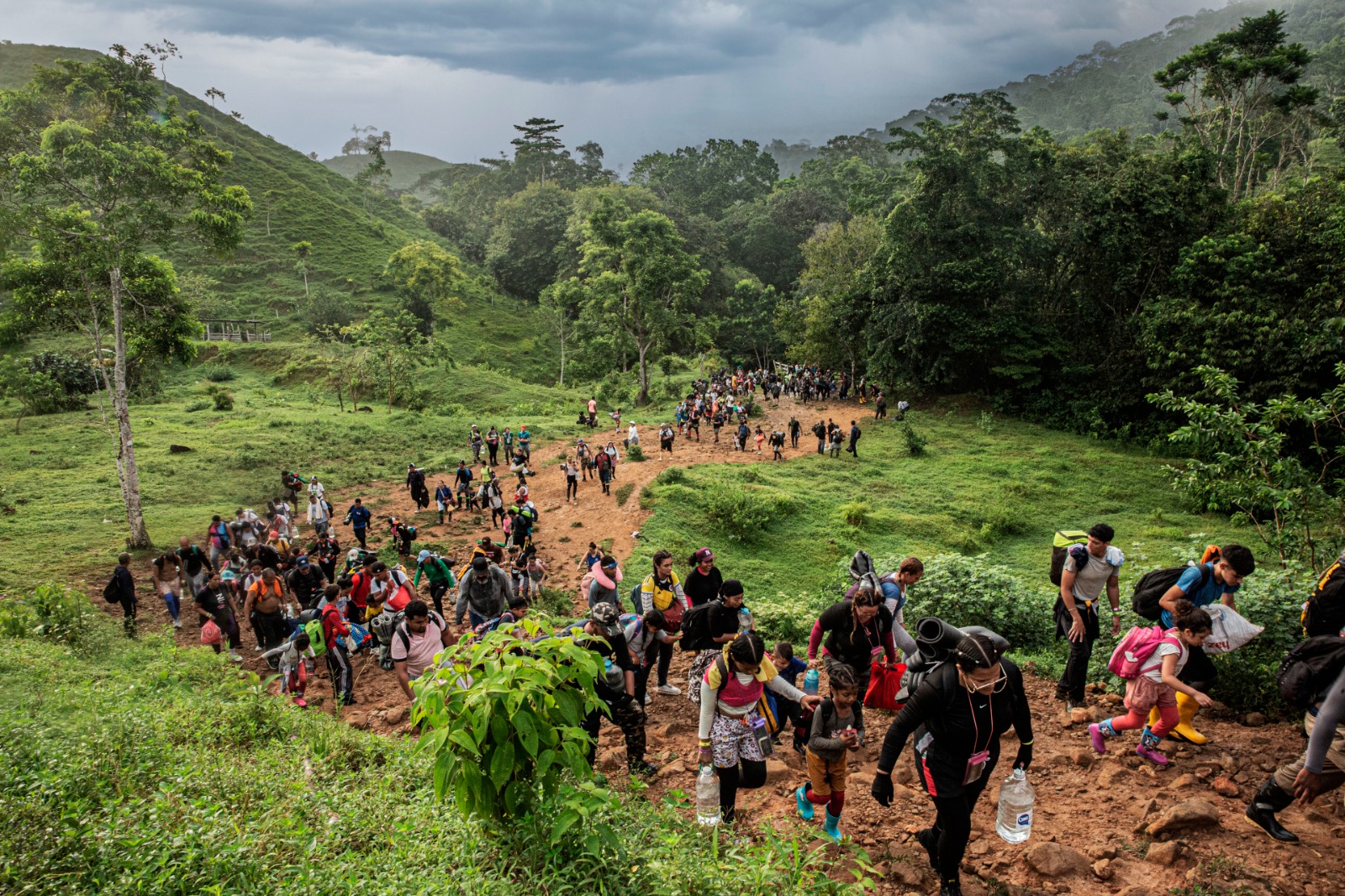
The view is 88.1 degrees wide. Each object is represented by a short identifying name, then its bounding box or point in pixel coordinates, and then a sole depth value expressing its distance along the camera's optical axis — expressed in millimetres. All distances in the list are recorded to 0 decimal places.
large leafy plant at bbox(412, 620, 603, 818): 3389
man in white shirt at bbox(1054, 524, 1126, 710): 5211
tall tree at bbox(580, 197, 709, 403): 30031
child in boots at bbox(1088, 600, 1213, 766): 4352
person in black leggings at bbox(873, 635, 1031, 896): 3438
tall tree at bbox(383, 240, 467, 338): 45531
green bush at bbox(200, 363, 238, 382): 33344
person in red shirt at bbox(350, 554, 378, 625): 8172
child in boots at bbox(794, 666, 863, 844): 4008
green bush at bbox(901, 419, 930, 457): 20500
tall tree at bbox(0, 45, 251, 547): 11844
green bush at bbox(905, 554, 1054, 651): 7398
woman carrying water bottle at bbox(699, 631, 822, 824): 4016
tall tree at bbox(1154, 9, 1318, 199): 26969
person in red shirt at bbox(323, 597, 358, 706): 7047
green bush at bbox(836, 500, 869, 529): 14445
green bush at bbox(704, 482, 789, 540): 13781
